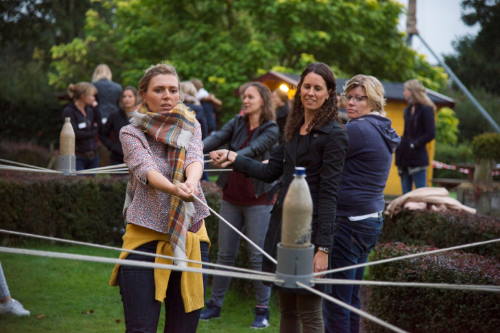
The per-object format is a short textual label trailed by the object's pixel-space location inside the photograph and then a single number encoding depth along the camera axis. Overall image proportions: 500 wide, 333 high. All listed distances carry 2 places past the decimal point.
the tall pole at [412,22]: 18.17
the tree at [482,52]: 33.72
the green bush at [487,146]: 11.91
